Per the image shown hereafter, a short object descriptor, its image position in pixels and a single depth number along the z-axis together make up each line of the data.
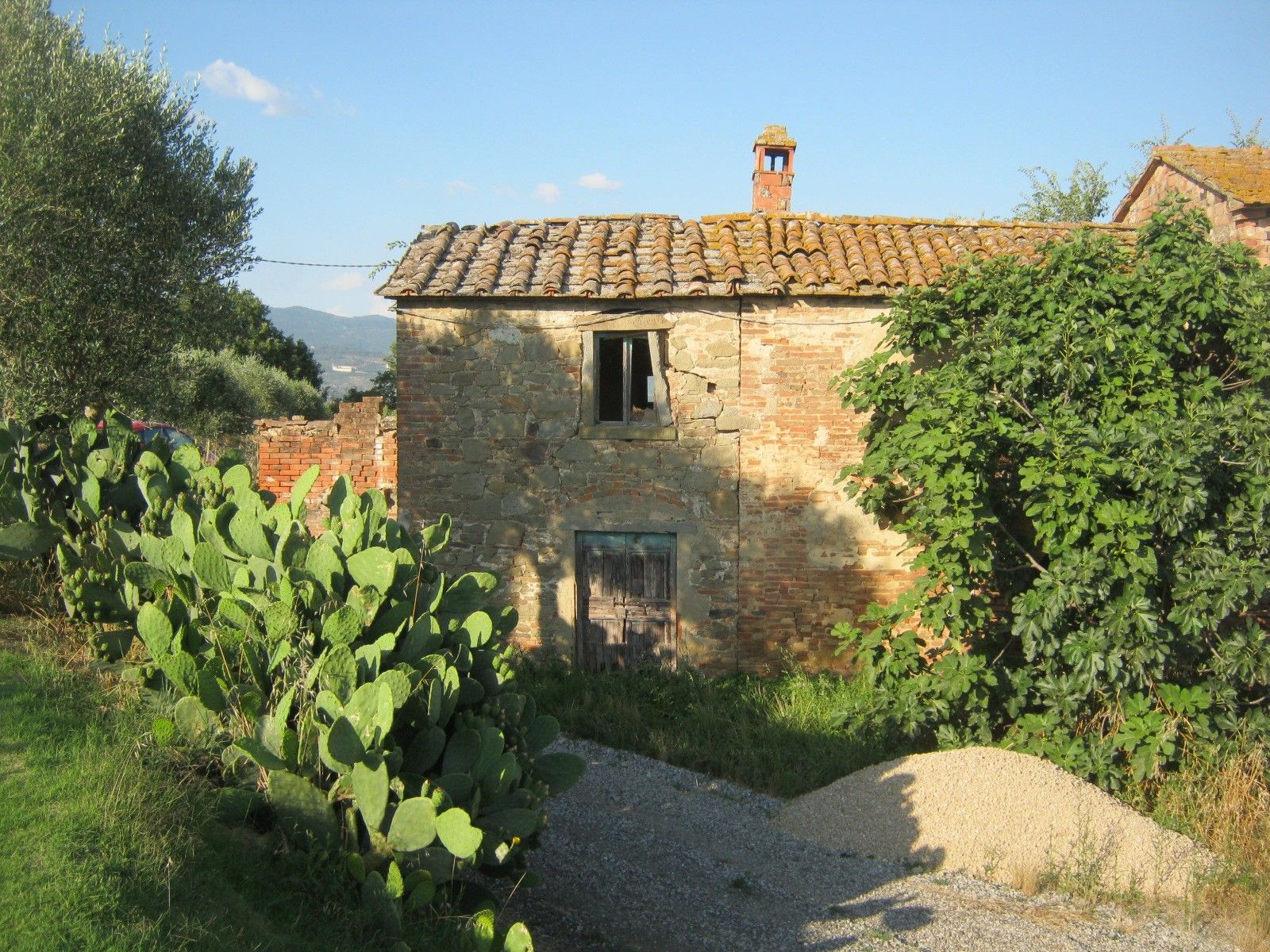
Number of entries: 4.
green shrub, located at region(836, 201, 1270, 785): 7.57
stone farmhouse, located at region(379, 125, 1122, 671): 9.83
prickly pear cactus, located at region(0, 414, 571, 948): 4.02
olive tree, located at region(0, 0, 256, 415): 10.45
